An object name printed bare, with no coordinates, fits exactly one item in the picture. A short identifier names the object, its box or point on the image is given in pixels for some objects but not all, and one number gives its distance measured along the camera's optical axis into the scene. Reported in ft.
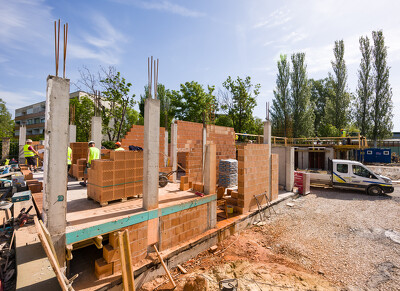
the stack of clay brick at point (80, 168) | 28.20
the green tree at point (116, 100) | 70.95
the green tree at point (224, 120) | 92.31
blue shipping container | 86.28
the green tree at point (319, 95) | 143.74
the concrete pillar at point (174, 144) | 34.17
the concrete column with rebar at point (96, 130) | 32.58
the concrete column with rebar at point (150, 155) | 15.92
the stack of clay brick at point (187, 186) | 22.31
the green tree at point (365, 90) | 102.06
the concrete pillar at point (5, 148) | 58.70
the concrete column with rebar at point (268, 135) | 33.65
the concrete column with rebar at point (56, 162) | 11.48
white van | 41.83
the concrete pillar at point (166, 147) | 40.28
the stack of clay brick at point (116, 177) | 16.47
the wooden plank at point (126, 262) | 11.90
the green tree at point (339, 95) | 109.40
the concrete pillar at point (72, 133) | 38.38
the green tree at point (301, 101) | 110.42
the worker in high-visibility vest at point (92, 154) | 22.38
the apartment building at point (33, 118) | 176.55
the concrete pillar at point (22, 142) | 48.85
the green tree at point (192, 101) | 95.25
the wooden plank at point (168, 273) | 14.75
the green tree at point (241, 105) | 87.86
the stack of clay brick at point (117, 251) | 13.48
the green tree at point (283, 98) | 113.80
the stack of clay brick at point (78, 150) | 33.65
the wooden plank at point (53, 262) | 9.38
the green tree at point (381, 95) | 98.63
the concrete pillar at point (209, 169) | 21.47
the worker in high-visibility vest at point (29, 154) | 34.27
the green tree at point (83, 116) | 88.53
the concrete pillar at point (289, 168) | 40.98
